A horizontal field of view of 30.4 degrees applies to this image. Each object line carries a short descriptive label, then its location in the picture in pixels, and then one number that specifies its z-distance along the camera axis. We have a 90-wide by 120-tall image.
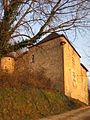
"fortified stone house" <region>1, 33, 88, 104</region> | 18.87
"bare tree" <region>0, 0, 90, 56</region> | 7.18
